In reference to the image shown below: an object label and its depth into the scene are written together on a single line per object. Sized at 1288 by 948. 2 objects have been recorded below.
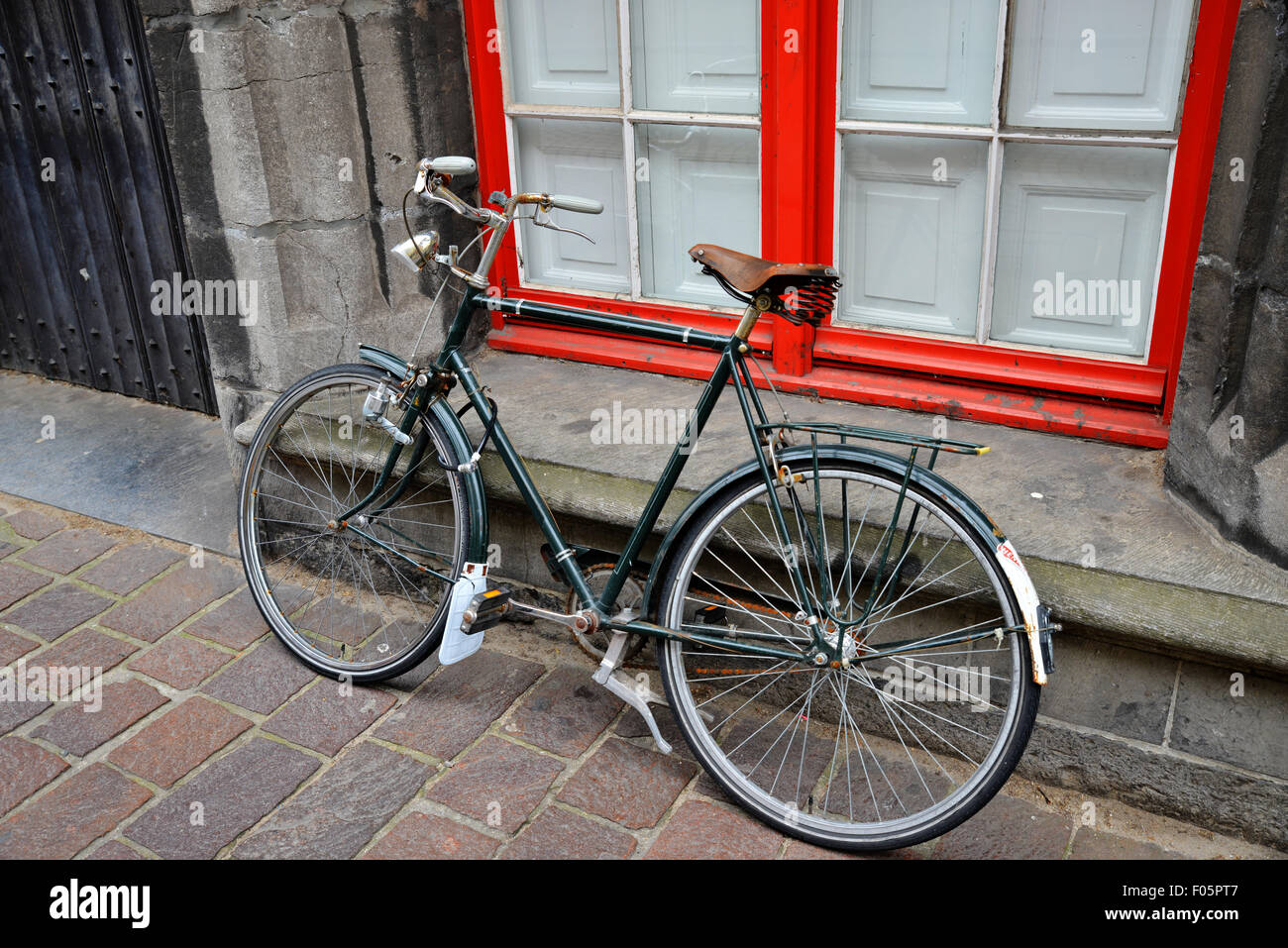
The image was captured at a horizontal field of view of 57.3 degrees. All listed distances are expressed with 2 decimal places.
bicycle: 2.71
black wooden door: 4.66
